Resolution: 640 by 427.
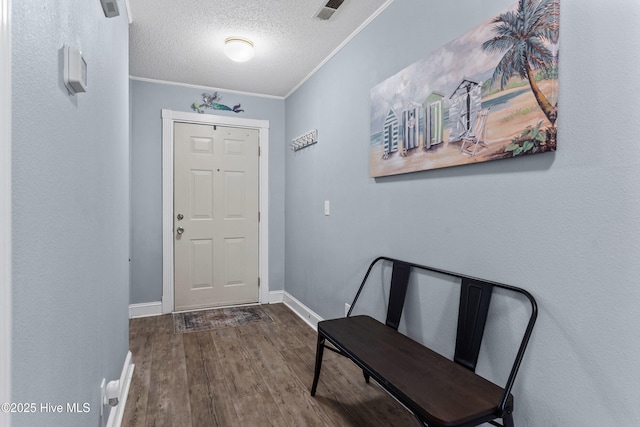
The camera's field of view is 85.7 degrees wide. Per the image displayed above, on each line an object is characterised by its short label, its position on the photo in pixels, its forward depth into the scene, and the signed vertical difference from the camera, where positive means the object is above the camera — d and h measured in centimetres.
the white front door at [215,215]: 367 -10
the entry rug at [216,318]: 323 -113
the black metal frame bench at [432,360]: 121 -70
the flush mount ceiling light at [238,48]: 264 +122
